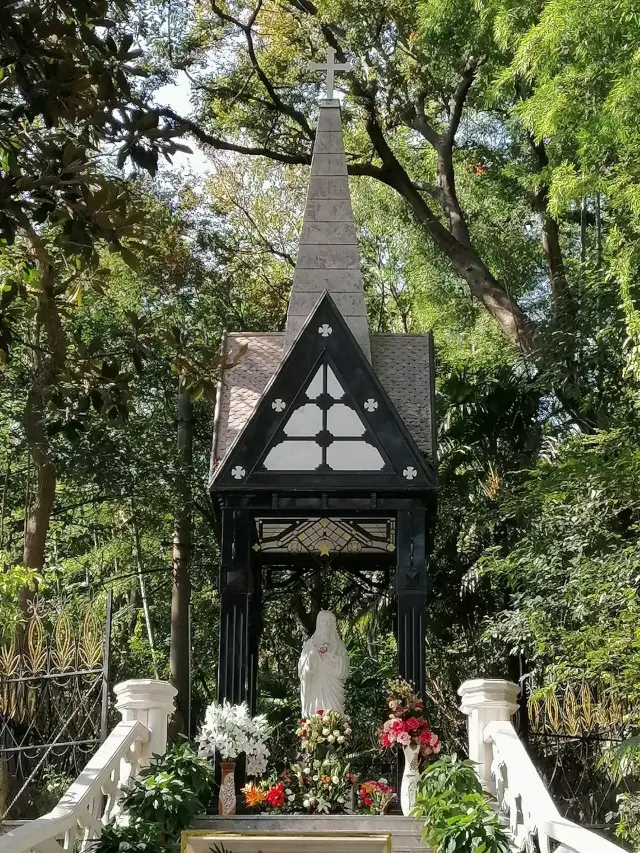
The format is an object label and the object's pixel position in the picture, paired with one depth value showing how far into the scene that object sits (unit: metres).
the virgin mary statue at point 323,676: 11.03
